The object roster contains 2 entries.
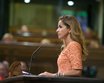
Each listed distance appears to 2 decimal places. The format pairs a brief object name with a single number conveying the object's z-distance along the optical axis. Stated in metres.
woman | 5.51
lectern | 4.72
